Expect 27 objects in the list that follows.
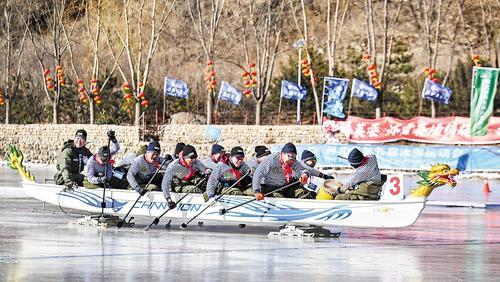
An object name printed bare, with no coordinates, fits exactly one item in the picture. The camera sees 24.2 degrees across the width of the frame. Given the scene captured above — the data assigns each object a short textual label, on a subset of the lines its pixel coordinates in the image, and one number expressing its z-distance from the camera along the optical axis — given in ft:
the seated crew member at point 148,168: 70.44
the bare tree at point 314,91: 174.25
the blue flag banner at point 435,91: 163.32
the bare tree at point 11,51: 216.95
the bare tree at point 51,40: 205.26
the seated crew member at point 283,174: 64.54
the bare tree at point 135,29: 243.46
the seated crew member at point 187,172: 68.95
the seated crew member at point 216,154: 72.08
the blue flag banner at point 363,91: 167.84
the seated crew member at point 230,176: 66.64
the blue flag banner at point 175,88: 181.28
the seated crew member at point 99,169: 72.08
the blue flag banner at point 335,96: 164.04
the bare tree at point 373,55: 168.66
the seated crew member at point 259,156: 71.46
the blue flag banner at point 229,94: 181.78
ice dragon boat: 60.13
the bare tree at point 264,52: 185.98
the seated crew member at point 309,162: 66.08
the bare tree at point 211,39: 180.86
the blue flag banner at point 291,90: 175.52
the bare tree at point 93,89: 196.26
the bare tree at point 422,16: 178.63
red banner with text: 140.66
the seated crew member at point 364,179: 62.80
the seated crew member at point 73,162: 74.17
